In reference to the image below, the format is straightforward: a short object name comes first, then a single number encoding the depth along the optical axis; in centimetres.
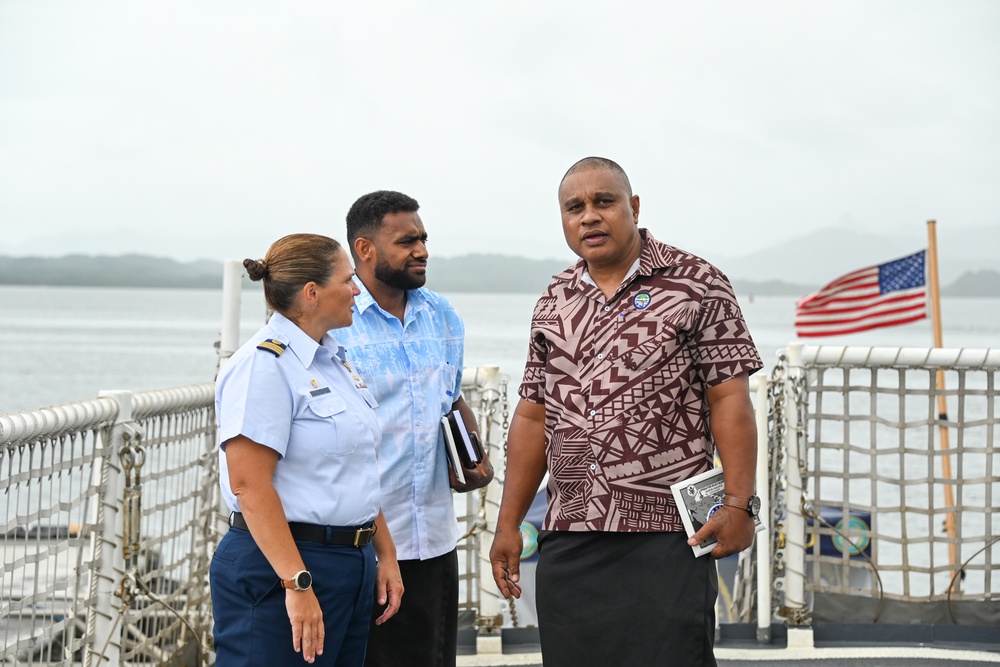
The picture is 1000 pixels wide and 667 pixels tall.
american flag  879
